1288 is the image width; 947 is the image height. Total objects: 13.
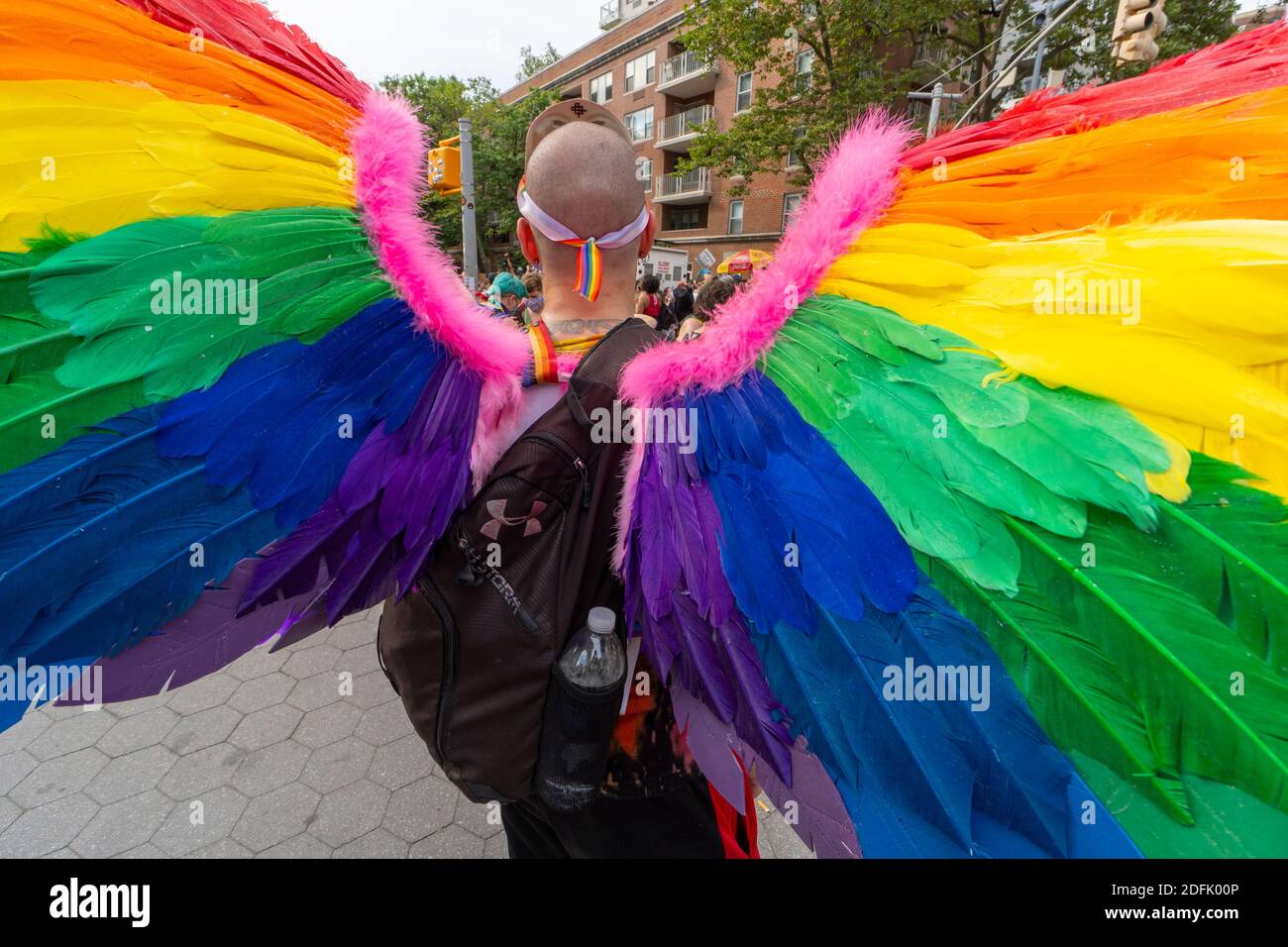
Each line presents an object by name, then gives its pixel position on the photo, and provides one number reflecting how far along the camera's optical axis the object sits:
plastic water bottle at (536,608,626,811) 1.05
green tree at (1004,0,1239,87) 11.34
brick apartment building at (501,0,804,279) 22.25
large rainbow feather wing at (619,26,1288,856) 0.71
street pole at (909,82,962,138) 8.92
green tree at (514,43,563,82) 30.78
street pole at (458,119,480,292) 6.10
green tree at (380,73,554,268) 21.75
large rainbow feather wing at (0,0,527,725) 0.81
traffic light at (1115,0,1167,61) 5.70
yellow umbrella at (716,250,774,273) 10.81
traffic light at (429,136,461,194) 5.94
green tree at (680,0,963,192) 11.74
